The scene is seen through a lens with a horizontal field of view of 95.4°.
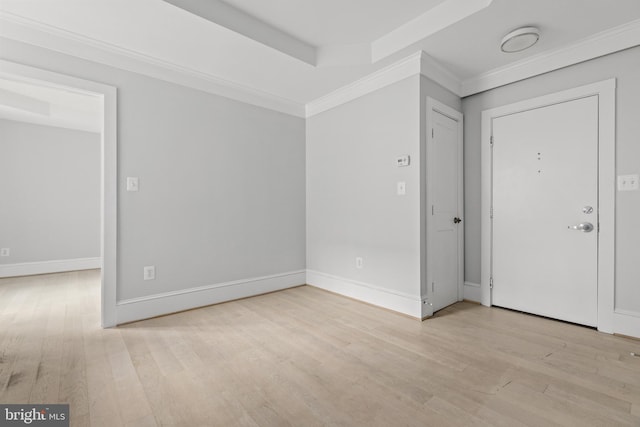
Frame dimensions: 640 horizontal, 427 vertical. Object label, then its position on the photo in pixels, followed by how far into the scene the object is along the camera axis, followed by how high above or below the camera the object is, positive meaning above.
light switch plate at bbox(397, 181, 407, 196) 3.01 +0.26
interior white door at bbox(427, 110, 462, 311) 3.02 +0.03
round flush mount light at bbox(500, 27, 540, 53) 2.33 +1.44
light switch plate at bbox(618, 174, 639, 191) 2.37 +0.26
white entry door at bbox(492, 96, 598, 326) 2.61 +0.02
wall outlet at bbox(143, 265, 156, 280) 2.86 -0.60
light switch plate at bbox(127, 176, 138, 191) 2.76 +0.27
